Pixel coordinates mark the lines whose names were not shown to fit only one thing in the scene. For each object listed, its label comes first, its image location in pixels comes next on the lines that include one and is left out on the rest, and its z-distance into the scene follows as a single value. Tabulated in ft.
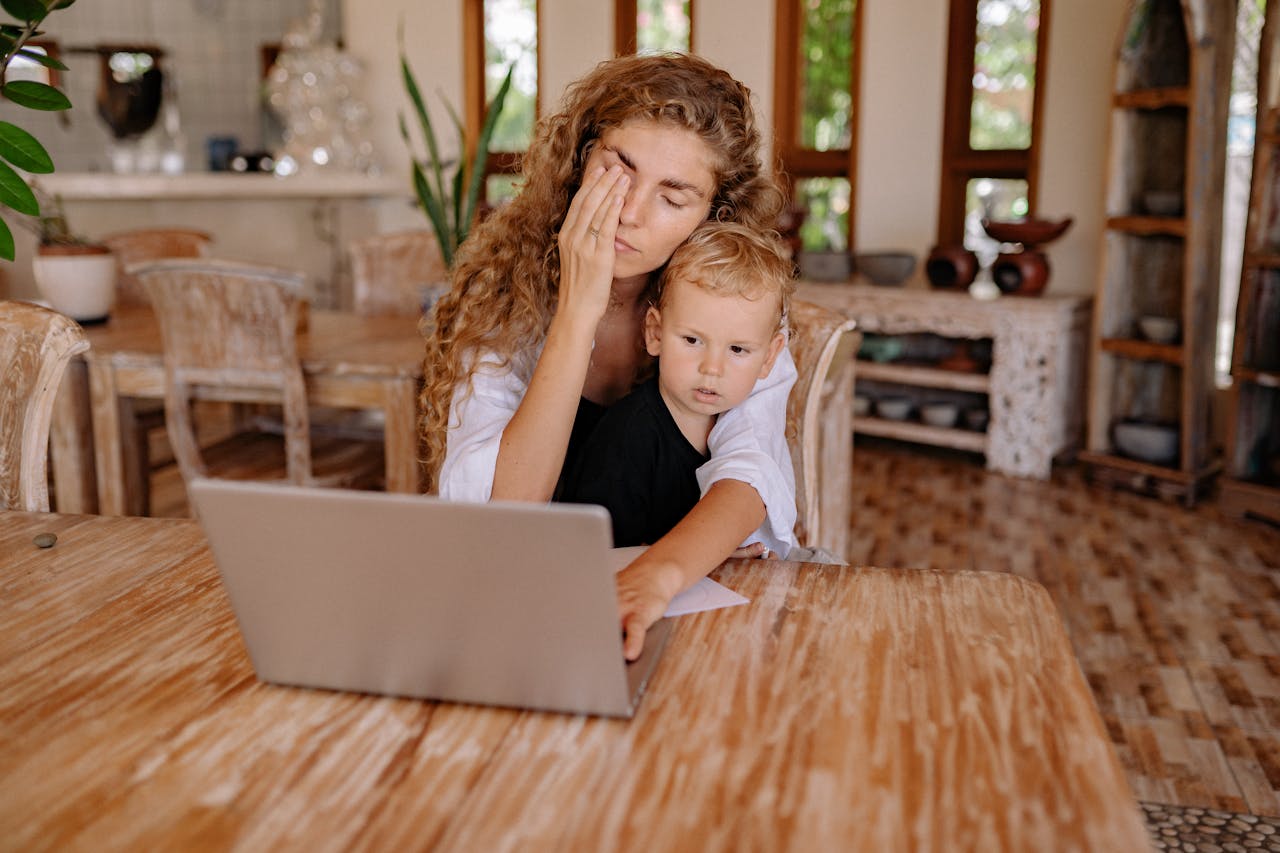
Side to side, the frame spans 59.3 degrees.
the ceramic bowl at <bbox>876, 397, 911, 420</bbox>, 14.38
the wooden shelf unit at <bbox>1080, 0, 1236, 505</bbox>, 11.55
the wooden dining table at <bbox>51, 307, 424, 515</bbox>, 8.30
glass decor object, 19.16
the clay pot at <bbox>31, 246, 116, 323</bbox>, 9.68
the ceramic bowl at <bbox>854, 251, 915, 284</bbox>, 14.14
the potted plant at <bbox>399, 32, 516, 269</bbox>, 9.54
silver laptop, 2.36
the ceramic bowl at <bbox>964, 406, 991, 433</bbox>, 13.78
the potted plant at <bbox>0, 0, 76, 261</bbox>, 3.91
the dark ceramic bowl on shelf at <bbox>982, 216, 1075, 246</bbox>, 13.12
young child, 4.34
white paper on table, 3.24
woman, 4.33
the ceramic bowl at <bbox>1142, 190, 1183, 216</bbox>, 12.02
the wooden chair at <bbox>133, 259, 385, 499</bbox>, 8.02
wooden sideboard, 13.05
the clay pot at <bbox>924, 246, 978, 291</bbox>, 13.87
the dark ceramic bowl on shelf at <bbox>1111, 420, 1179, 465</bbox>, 12.39
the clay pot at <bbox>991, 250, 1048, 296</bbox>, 13.25
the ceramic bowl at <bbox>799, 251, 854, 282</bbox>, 14.78
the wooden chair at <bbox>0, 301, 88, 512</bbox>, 4.59
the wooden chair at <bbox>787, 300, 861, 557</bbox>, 5.26
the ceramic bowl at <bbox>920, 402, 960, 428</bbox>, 13.98
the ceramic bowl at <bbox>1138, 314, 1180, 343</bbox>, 12.23
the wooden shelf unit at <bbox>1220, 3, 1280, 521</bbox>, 10.89
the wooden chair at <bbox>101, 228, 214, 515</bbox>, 9.29
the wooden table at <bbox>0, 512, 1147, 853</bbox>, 2.19
